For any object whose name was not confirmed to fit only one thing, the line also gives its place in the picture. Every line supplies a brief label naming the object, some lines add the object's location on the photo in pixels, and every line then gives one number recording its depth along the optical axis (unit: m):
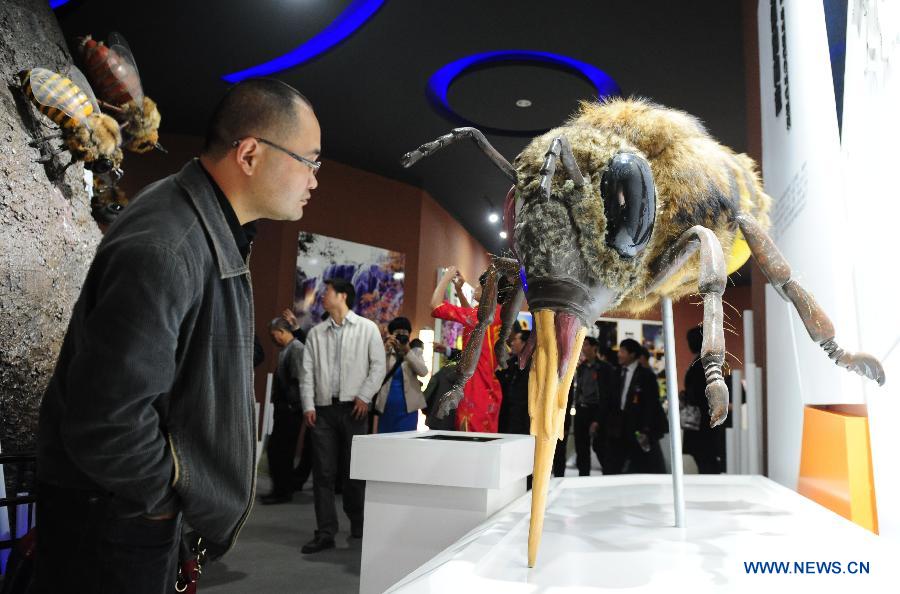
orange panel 1.98
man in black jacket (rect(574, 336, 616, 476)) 6.26
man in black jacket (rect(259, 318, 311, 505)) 5.72
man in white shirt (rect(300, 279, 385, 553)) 4.12
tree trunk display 3.05
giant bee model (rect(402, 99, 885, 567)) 1.16
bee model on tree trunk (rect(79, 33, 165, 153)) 3.81
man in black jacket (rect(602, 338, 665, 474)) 5.95
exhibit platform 1.25
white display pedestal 1.85
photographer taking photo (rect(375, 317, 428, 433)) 4.76
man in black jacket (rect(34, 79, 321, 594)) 1.10
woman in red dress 3.82
